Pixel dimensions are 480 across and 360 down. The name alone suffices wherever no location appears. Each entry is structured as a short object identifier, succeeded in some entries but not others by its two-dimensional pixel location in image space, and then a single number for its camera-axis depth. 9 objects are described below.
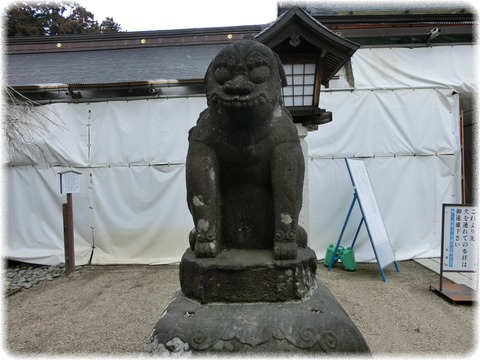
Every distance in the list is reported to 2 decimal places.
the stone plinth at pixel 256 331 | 1.25
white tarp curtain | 5.09
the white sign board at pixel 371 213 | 4.10
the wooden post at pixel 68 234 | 4.64
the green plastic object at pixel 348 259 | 4.47
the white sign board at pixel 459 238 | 3.40
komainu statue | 1.48
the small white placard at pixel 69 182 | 4.57
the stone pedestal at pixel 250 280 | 1.44
